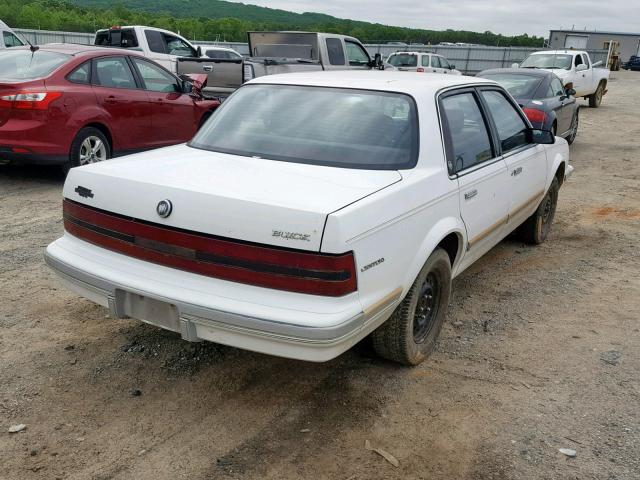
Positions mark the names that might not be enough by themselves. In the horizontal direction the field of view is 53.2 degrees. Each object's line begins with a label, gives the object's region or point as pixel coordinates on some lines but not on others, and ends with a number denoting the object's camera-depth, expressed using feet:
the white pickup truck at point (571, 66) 56.80
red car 22.95
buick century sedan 9.32
